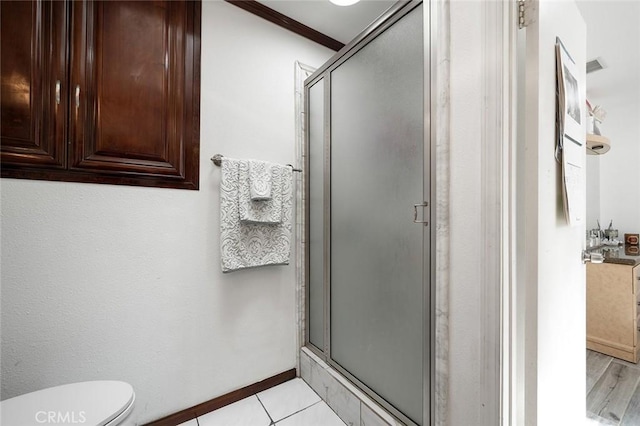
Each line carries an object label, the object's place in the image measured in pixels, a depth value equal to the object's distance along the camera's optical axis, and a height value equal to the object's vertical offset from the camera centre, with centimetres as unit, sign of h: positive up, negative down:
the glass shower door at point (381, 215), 108 +0
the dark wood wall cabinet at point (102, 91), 106 +56
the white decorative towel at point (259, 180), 151 +20
